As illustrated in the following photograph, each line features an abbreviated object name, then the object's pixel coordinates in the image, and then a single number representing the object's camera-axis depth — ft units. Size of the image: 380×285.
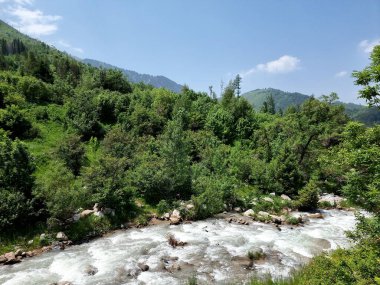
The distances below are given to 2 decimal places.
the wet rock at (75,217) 88.81
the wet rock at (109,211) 93.86
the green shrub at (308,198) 113.70
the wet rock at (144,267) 66.59
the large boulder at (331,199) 124.41
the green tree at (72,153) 119.24
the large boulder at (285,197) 120.35
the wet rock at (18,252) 73.07
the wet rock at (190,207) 104.53
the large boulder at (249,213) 107.14
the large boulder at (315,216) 109.19
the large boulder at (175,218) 97.25
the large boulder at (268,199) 117.19
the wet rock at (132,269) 64.56
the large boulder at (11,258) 70.13
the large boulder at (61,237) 81.61
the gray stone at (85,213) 91.15
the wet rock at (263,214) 105.19
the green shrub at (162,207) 103.19
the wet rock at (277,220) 102.17
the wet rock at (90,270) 64.59
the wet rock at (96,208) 94.56
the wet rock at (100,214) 92.46
